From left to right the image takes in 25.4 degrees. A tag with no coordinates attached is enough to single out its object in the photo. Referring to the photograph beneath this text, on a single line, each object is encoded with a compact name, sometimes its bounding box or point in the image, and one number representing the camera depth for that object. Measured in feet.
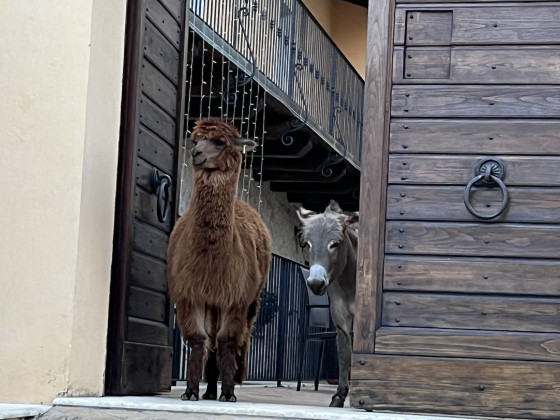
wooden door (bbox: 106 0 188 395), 24.30
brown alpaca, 24.31
